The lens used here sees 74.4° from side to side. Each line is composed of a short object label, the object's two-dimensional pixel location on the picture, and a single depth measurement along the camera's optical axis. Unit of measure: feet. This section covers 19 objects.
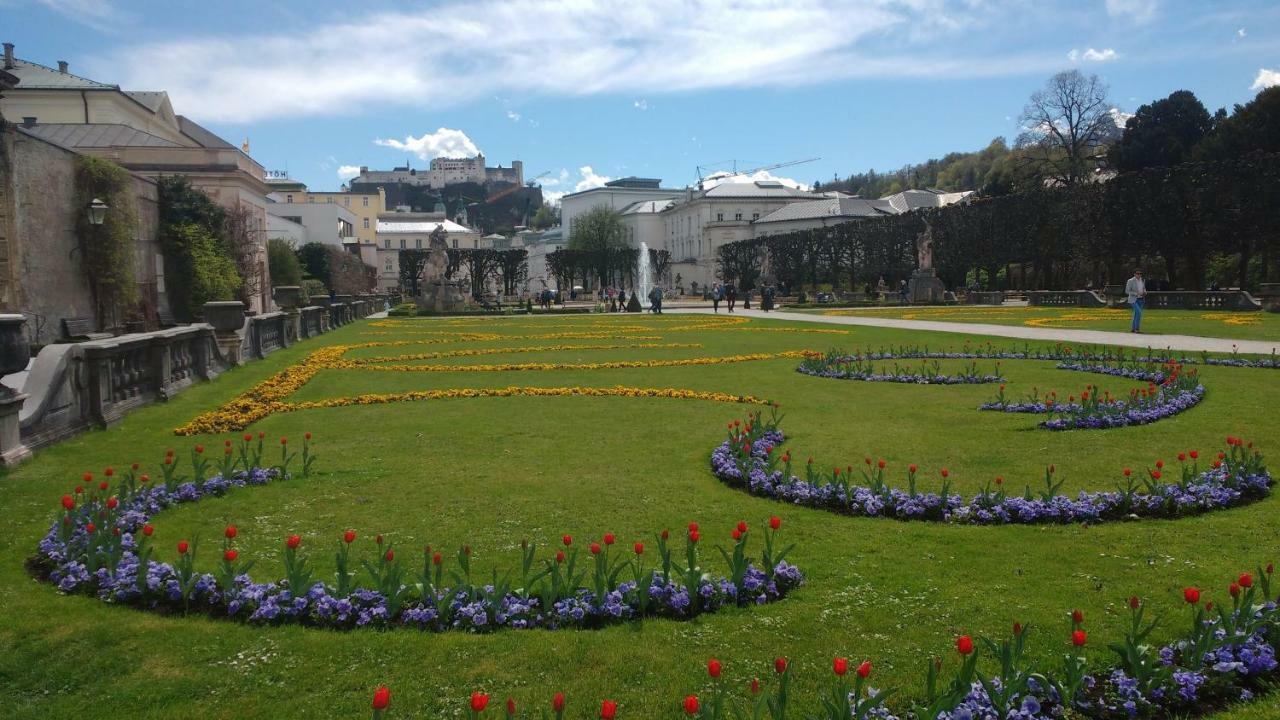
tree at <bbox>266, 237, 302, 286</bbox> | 171.12
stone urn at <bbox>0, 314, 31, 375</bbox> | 22.20
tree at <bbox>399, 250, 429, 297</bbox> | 235.40
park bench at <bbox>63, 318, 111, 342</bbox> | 74.64
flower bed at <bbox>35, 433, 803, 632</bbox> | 13.62
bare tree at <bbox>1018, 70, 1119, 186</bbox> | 180.04
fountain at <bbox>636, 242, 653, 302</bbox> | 279.69
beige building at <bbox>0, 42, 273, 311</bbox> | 128.98
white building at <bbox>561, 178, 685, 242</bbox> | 428.15
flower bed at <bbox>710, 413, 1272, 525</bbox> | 18.47
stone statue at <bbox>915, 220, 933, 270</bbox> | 159.94
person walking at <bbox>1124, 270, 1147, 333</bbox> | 68.39
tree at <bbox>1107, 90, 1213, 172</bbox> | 175.73
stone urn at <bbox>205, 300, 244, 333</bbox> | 53.47
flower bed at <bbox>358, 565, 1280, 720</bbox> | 10.25
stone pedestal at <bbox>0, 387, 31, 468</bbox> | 23.89
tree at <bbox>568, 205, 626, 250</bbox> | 347.36
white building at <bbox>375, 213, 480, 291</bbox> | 338.95
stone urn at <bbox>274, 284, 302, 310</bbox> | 91.30
